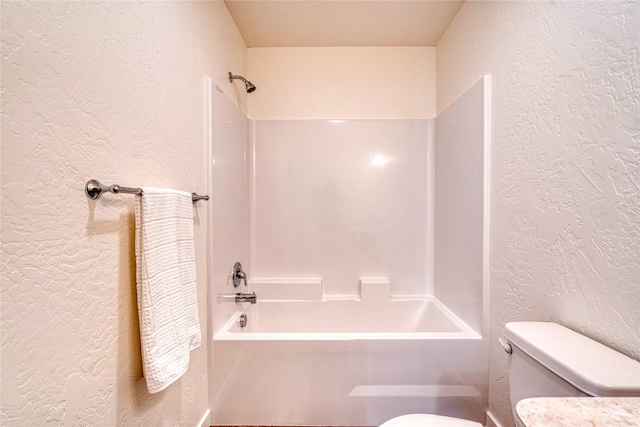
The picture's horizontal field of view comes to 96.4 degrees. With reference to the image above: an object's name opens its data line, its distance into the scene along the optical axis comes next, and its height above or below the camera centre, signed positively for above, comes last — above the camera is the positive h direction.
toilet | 0.71 -0.43
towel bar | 0.76 +0.06
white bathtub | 1.51 -0.89
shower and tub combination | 1.52 -0.40
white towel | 0.90 -0.26
